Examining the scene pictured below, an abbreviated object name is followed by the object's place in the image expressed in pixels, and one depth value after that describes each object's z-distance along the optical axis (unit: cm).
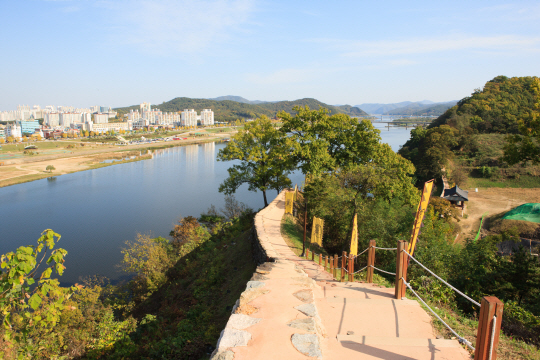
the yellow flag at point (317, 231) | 930
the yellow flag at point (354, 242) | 804
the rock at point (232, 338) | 373
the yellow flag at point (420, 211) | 614
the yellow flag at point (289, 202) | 1320
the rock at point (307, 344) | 352
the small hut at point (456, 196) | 2666
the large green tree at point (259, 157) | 1953
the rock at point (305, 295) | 499
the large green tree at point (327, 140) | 1773
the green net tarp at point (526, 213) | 2131
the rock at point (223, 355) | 348
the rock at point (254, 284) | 566
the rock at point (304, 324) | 401
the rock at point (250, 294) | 499
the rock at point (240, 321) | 415
